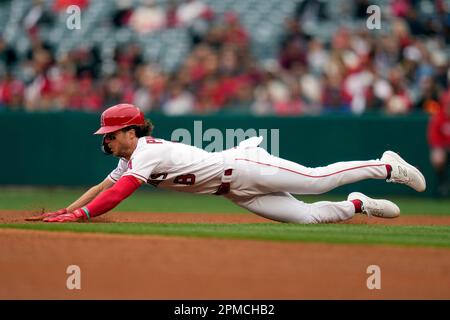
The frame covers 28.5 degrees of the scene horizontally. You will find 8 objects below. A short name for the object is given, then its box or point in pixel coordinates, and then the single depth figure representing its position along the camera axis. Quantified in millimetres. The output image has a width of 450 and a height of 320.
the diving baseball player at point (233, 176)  7434
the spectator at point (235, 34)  15841
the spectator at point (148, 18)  17297
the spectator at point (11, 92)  15961
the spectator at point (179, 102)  15078
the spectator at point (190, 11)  16891
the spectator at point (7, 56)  17391
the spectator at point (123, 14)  17594
